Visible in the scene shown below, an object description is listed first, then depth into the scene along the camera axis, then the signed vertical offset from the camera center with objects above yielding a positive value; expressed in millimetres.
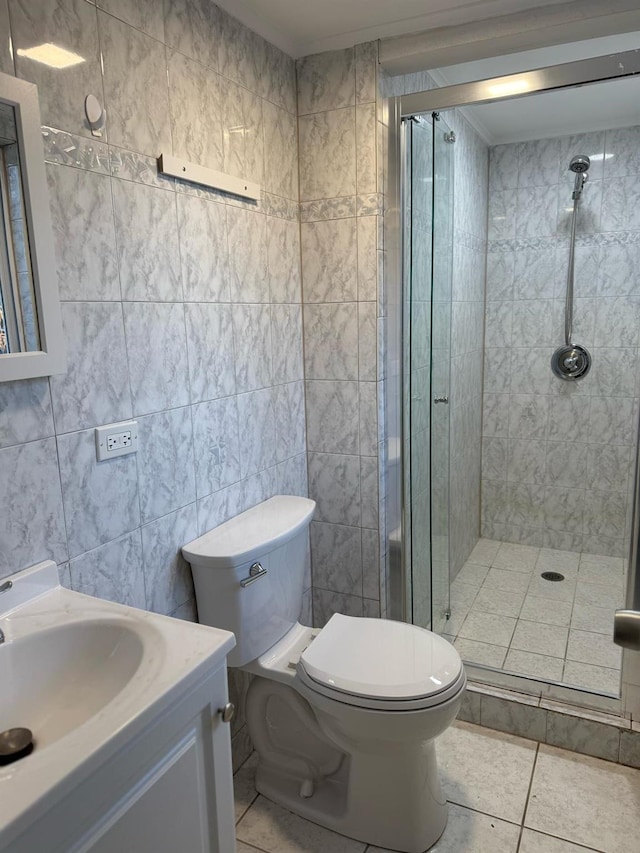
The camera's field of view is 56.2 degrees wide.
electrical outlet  1397 -282
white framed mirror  1145 +153
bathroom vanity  795 -639
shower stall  2221 -353
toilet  1568 -1007
